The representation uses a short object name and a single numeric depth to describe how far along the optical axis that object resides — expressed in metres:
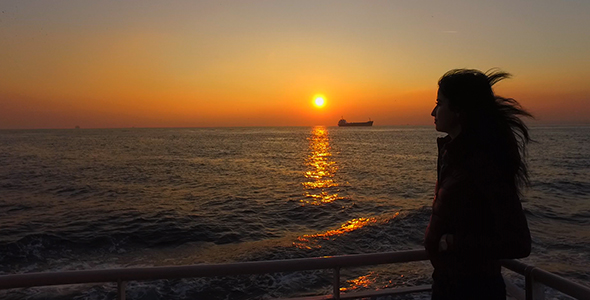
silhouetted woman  1.68
